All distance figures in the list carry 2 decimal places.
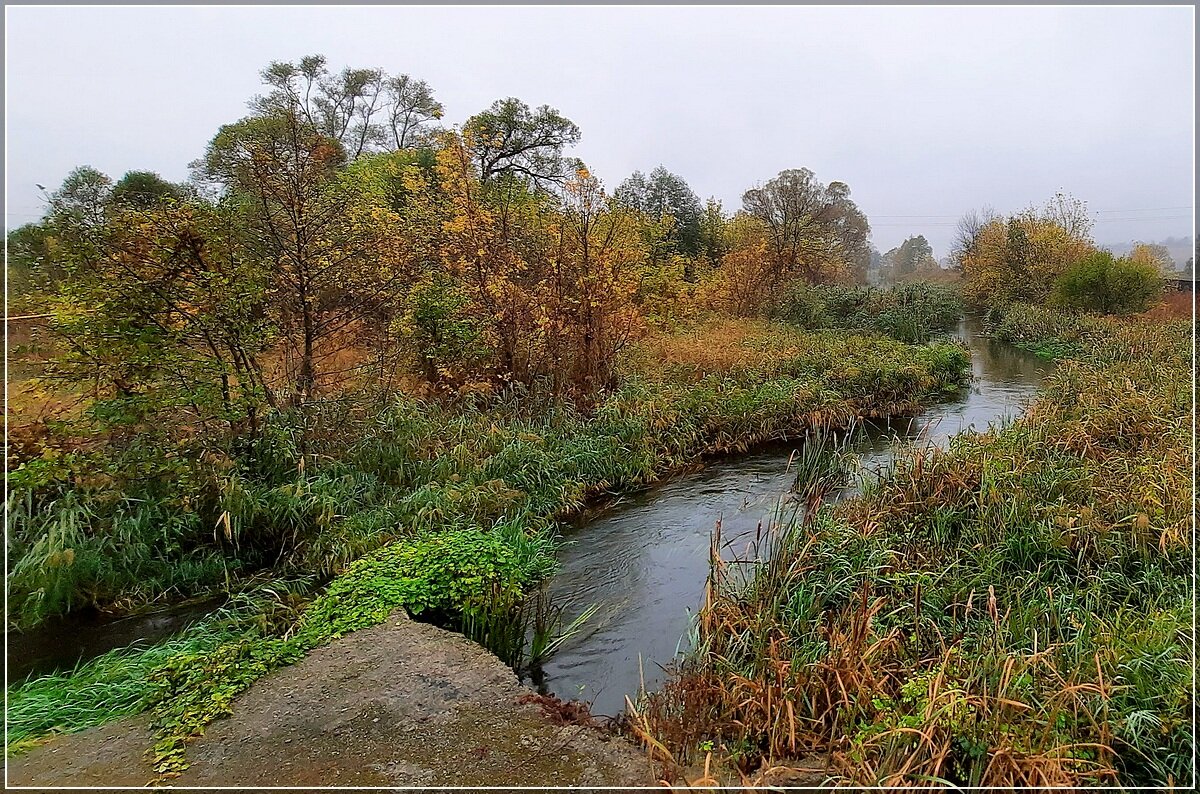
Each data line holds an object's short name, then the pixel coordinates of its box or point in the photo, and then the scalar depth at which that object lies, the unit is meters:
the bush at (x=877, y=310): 17.16
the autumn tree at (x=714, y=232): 21.31
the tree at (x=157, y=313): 4.57
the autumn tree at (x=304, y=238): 6.07
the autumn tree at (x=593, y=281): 8.94
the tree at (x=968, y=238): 27.87
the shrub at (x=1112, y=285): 17.09
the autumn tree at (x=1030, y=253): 21.59
